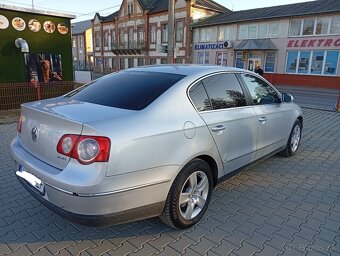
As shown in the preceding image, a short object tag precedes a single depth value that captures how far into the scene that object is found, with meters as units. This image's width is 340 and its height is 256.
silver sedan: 2.13
